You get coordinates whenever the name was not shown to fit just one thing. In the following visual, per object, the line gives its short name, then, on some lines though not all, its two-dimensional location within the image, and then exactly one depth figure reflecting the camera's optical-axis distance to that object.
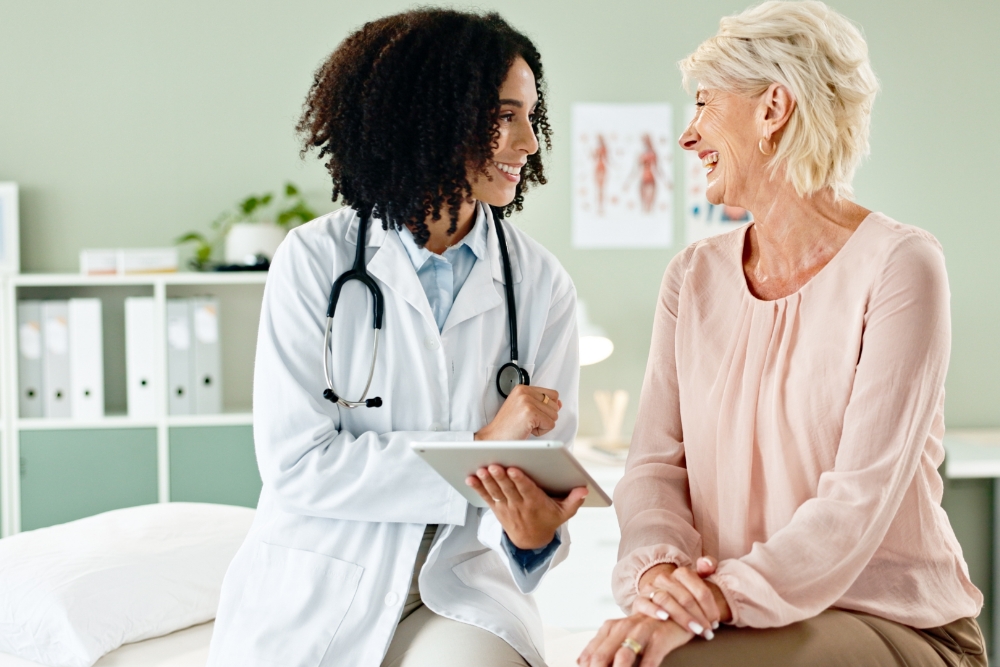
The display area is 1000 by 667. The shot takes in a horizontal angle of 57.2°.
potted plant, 2.85
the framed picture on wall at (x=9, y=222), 2.83
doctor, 1.29
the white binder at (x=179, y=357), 2.73
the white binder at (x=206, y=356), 2.75
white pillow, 1.59
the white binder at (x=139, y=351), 2.73
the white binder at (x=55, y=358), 2.72
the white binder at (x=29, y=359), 2.72
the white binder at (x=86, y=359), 2.73
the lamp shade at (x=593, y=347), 2.85
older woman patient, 1.11
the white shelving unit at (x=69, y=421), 2.70
